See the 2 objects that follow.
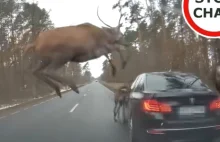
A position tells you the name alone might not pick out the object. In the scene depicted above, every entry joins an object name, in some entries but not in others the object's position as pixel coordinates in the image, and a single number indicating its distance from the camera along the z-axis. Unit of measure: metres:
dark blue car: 7.12
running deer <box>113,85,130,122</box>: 11.75
